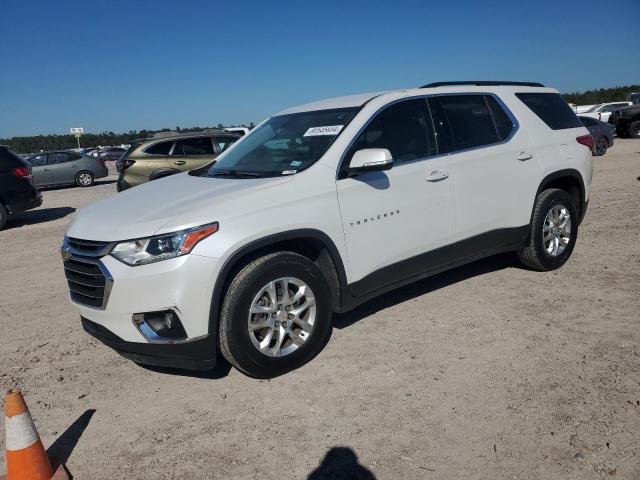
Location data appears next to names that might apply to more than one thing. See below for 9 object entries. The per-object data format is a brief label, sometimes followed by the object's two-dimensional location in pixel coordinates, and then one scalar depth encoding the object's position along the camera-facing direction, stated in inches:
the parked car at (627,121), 952.9
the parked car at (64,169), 757.9
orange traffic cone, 97.7
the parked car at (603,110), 1132.5
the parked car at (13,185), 413.7
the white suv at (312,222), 122.6
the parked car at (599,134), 698.2
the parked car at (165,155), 429.7
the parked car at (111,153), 1588.3
